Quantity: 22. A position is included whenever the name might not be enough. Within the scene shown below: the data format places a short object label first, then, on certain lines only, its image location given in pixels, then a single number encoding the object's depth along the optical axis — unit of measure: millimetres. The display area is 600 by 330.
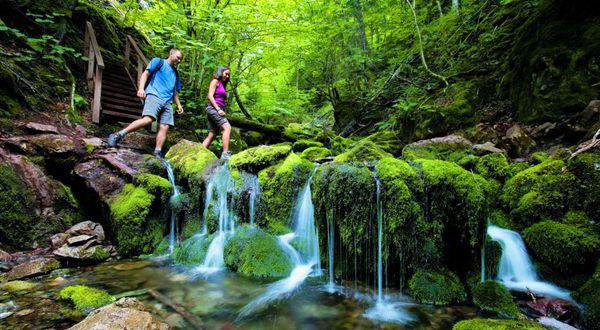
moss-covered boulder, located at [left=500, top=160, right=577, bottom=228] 4320
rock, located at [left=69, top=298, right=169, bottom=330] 2352
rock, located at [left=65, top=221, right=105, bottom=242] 5180
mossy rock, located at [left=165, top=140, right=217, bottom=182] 6422
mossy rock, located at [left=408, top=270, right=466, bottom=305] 3664
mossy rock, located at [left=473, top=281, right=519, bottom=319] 3291
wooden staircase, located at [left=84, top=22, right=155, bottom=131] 8211
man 6684
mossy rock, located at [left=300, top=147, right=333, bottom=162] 7422
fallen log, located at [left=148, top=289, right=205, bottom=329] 3139
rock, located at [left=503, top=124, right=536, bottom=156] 6121
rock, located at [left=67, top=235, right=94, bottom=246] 4879
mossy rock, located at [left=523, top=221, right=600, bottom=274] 3656
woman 7294
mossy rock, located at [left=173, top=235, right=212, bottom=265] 5188
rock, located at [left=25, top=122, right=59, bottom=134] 6078
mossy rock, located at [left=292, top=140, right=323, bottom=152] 9102
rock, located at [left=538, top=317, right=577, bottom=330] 2920
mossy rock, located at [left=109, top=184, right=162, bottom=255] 5352
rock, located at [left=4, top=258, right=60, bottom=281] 3929
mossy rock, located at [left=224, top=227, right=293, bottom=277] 4781
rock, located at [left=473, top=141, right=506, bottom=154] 6190
